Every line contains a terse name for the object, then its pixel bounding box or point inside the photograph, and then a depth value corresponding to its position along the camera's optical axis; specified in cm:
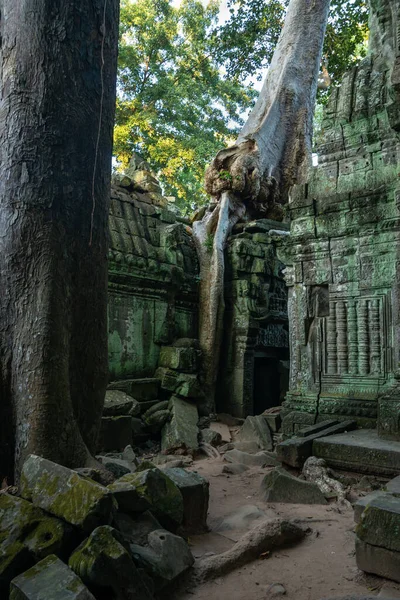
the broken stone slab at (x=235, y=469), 467
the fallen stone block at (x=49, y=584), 172
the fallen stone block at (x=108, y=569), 189
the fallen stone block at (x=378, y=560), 228
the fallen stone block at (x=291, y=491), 353
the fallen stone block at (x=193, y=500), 292
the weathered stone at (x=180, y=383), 682
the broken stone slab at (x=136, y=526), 237
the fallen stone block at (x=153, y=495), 249
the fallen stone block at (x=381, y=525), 228
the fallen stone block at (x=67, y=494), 204
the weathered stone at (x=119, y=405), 560
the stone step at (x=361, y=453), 372
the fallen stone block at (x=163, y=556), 216
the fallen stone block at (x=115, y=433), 524
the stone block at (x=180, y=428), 575
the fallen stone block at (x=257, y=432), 571
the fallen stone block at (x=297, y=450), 413
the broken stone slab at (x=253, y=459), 495
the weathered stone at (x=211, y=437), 589
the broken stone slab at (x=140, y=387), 636
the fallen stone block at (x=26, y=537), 194
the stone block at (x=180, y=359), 693
